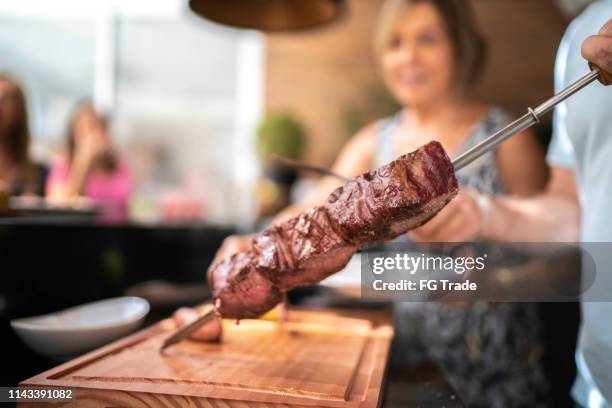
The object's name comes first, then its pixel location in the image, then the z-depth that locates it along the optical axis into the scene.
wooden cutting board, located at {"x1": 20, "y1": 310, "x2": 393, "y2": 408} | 0.75
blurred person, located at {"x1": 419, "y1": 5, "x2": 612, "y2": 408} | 0.91
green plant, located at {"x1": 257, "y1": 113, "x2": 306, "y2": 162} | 4.36
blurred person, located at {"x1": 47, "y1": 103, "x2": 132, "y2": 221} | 3.91
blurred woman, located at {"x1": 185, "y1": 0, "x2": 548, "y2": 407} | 1.60
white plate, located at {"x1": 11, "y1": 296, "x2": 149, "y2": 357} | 0.95
